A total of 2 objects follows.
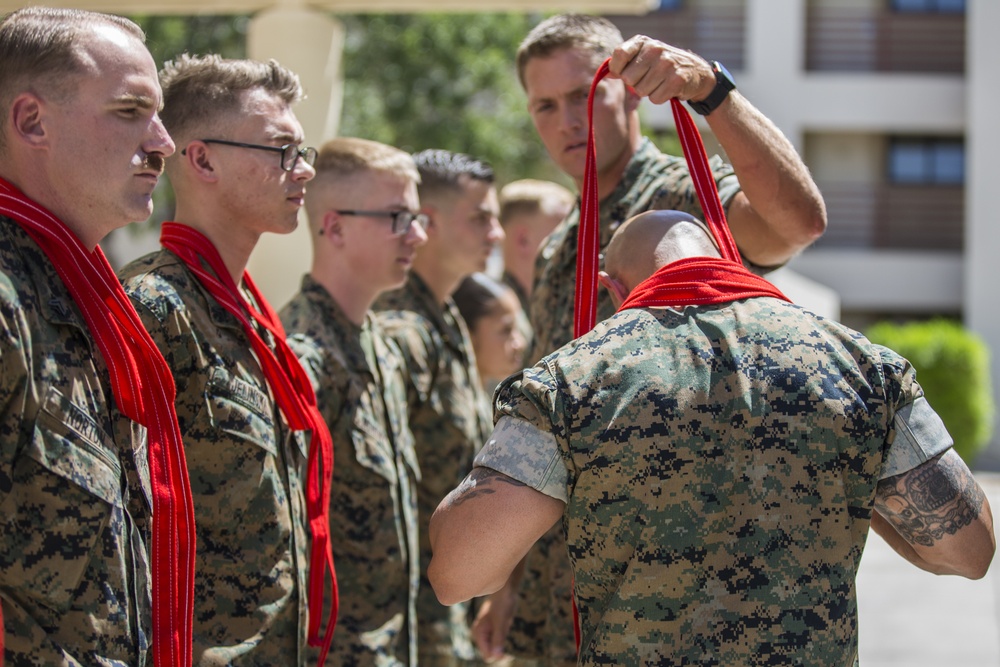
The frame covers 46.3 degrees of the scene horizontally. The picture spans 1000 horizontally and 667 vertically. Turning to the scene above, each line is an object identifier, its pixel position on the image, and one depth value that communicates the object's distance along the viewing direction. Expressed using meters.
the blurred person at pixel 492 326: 5.28
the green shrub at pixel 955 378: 15.63
